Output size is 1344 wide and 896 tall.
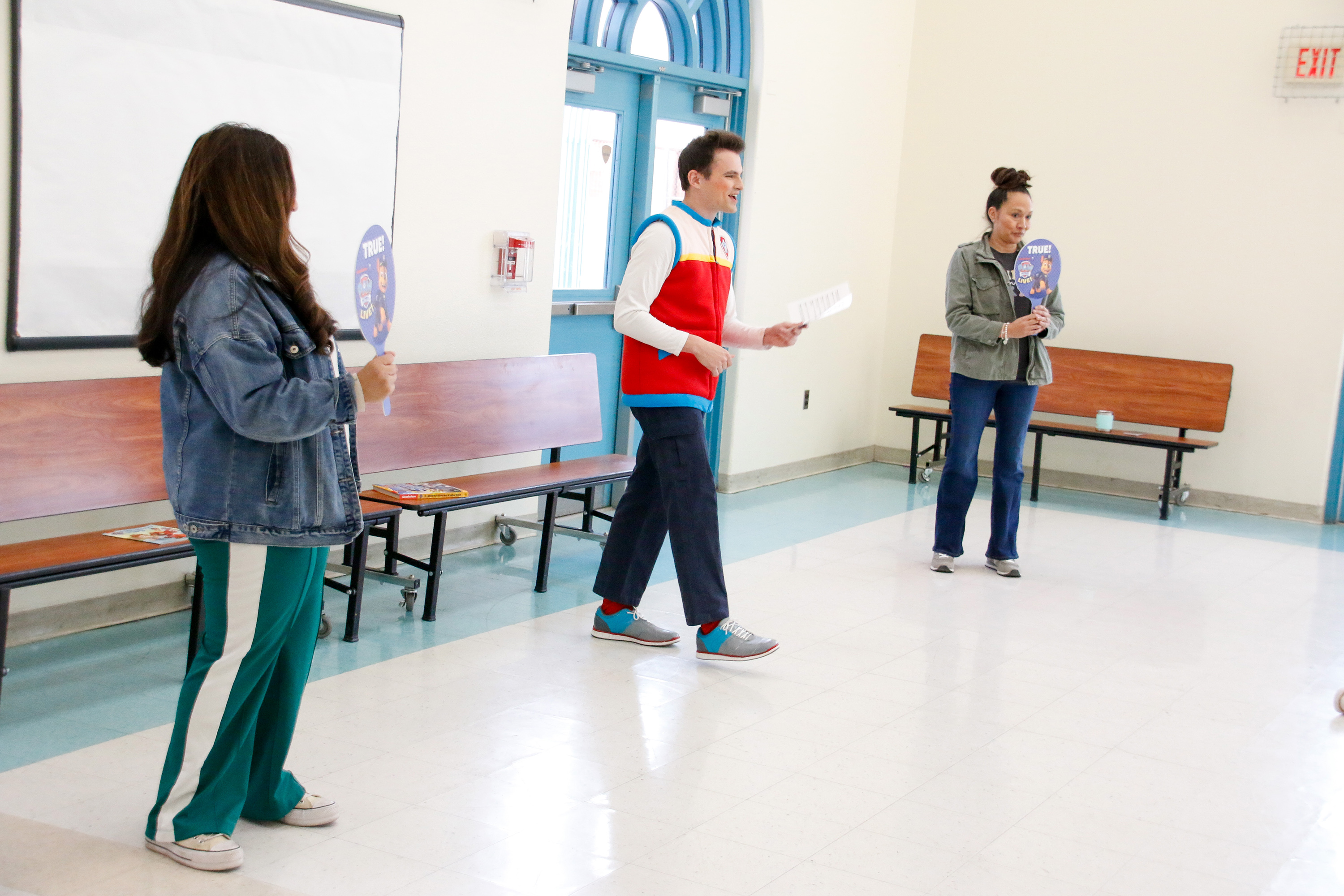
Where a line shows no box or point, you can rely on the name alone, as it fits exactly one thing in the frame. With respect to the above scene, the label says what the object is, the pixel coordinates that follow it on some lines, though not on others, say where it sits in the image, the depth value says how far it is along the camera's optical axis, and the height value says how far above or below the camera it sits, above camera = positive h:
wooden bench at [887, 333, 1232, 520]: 7.48 -0.41
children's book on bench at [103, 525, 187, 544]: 3.53 -0.79
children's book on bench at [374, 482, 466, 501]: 4.35 -0.75
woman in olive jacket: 5.26 -0.17
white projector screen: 3.57 +0.39
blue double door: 6.12 +0.46
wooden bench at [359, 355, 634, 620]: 4.46 -0.58
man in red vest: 3.80 -0.17
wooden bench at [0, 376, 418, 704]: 3.26 -0.59
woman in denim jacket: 2.32 -0.34
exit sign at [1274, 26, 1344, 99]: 7.26 +1.58
